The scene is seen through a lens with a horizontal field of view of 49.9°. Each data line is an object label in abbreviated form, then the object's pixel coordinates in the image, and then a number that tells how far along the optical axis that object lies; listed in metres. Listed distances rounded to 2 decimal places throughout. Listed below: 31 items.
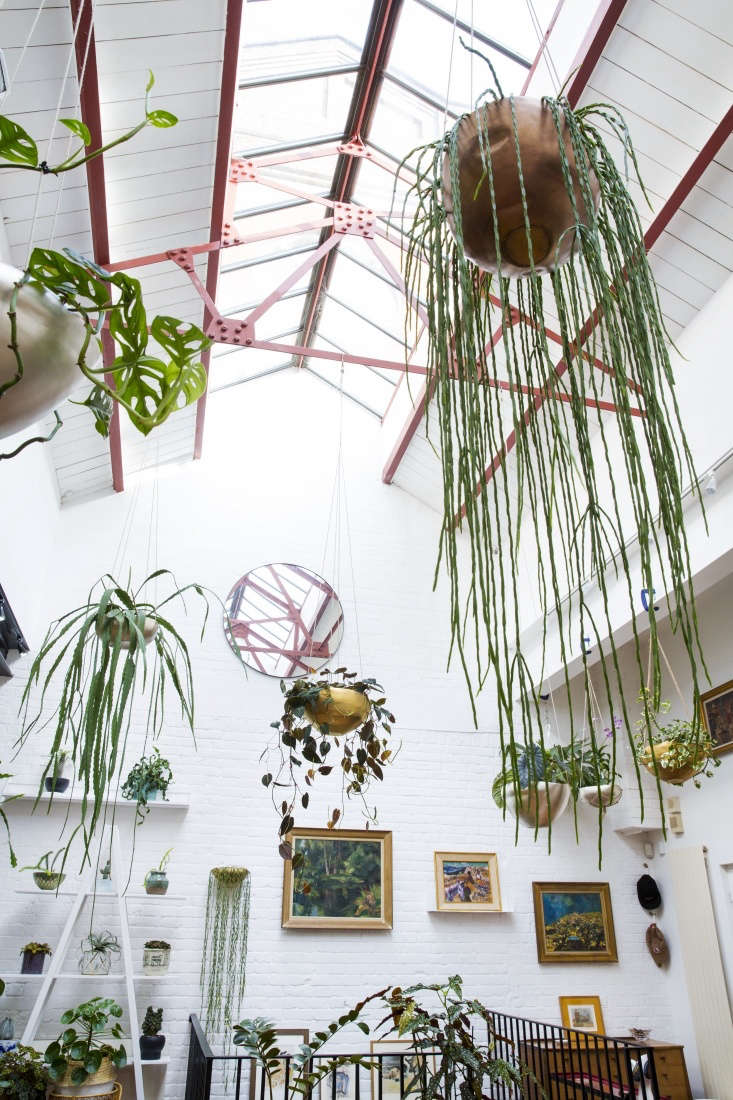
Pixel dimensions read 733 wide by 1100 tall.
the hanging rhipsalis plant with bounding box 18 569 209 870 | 1.44
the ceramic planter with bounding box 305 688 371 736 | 3.18
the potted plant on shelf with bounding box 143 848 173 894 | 4.84
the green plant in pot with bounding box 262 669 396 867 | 3.19
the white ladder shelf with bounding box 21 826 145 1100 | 4.12
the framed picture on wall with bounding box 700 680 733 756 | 5.06
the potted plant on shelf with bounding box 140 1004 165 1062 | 4.50
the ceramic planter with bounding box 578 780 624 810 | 4.75
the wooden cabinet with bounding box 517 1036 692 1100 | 4.45
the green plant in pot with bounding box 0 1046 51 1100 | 3.65
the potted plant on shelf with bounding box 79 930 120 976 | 4.56
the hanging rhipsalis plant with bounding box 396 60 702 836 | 0.87
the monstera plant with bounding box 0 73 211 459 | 0.94
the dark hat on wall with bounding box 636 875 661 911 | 5.65
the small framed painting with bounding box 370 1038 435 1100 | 4.81
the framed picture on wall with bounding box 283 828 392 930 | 5.24
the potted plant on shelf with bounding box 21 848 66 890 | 4.61
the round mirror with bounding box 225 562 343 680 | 6.02
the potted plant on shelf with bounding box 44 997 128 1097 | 3.76
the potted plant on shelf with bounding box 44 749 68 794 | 4.72
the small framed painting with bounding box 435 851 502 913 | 5.48
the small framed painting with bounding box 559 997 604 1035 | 5.27
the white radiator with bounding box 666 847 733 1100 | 4.87
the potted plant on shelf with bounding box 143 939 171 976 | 4.64
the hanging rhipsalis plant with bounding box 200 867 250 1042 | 4.76
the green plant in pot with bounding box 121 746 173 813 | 5.05
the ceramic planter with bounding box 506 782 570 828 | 4.00
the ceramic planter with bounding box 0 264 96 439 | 0.94
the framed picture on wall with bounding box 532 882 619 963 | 5.49
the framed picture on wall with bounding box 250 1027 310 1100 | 4.64
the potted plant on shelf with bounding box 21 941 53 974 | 4.50
